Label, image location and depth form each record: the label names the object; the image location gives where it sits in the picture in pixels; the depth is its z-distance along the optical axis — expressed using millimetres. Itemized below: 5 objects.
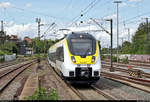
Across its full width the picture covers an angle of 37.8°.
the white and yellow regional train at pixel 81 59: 12633
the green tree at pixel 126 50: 68862
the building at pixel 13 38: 131150
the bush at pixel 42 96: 8624
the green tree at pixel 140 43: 58791
